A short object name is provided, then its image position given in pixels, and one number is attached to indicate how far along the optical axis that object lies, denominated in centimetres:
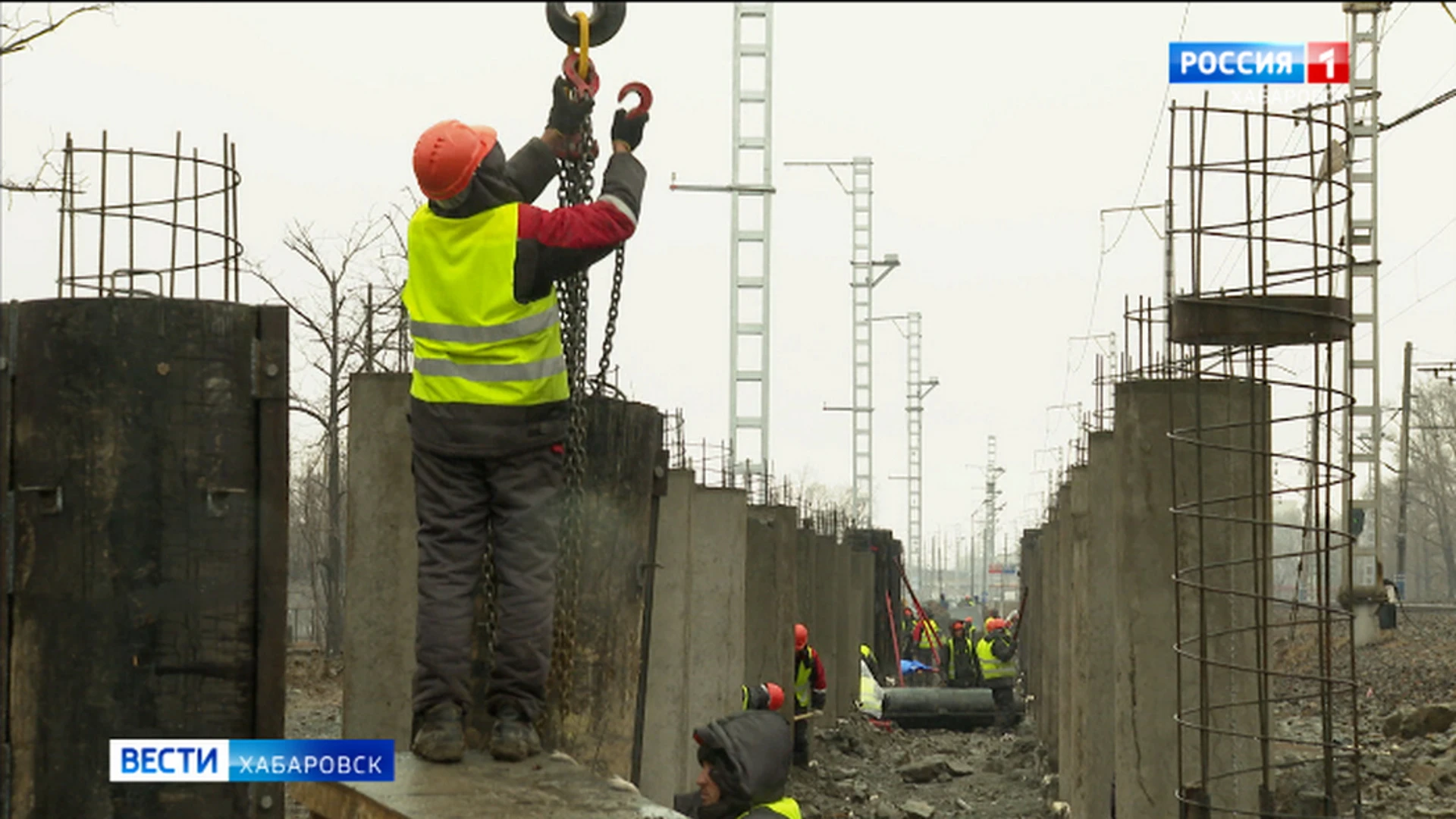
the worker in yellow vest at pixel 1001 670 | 2609
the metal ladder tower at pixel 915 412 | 6053
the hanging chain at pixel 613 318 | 589
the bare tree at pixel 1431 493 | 6025
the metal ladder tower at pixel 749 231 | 2573
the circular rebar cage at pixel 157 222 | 653
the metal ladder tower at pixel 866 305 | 4334
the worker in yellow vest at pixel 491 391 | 545
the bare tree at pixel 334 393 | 1873
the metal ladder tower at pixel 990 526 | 8125
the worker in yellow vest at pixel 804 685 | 1844
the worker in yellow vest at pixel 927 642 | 3609
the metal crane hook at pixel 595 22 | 569
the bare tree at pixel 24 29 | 1105
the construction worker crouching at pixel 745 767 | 565
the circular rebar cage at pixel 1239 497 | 766
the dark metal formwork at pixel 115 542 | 505
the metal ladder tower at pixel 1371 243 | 2233
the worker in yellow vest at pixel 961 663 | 2847
